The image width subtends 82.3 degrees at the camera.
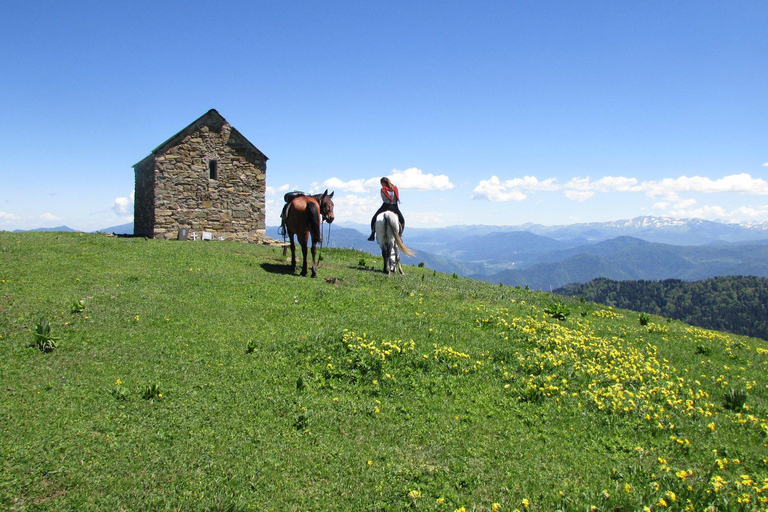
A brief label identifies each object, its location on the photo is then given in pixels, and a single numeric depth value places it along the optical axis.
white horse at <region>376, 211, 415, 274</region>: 20.66
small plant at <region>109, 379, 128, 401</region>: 8.12
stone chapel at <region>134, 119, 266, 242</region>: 28.94
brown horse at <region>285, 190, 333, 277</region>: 18.17
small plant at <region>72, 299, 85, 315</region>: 11.93
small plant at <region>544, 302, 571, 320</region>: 15.34
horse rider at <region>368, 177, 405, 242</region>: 21.12
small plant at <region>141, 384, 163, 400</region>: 8.20
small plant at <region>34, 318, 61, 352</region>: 9.73
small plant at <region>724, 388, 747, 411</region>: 9.09
